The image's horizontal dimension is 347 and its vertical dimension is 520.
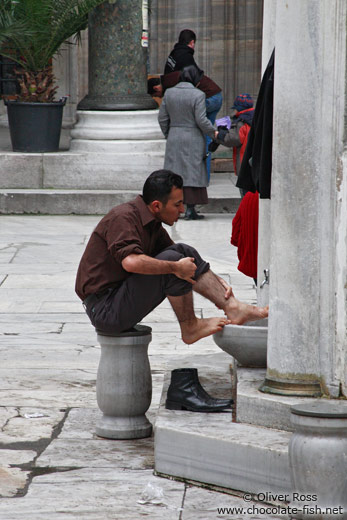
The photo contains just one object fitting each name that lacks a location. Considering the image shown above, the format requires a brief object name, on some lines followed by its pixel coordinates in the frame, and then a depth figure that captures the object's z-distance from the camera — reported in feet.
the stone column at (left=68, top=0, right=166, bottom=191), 89.15
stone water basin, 33.60
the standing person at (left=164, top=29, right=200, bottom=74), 88.94
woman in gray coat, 79.30
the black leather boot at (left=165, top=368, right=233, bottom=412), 32.32
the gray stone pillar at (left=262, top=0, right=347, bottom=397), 29.37
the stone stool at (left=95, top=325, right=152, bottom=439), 34.12
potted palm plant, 89.30
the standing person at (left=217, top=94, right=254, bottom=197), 68.54
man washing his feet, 33.06
